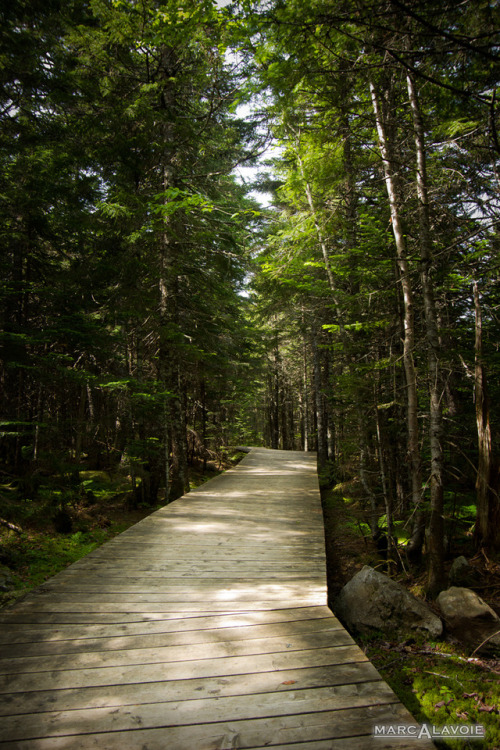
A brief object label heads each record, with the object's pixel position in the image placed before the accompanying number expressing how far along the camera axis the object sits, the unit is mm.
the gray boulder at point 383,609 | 4512
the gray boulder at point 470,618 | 4273
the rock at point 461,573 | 5344
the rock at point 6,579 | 5524
